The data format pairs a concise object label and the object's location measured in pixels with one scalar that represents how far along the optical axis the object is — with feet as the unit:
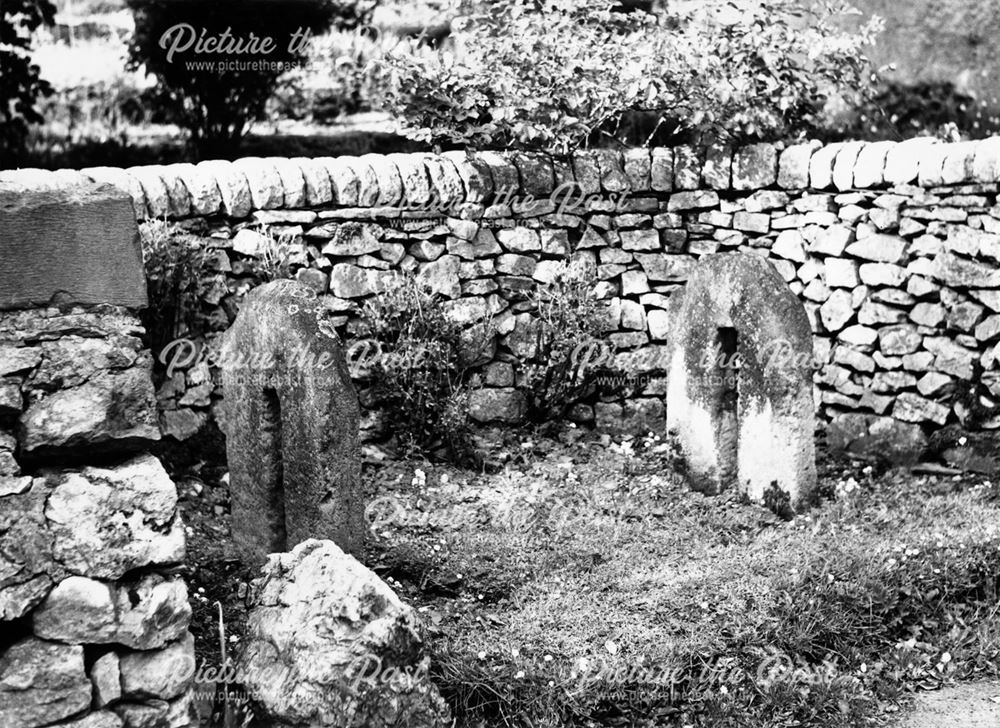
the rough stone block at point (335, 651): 14.05
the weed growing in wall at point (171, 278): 21.56
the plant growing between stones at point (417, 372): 23.89
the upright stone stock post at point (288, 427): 18.01
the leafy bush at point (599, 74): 26.45
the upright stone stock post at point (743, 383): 21.57
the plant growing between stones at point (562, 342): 25.66
